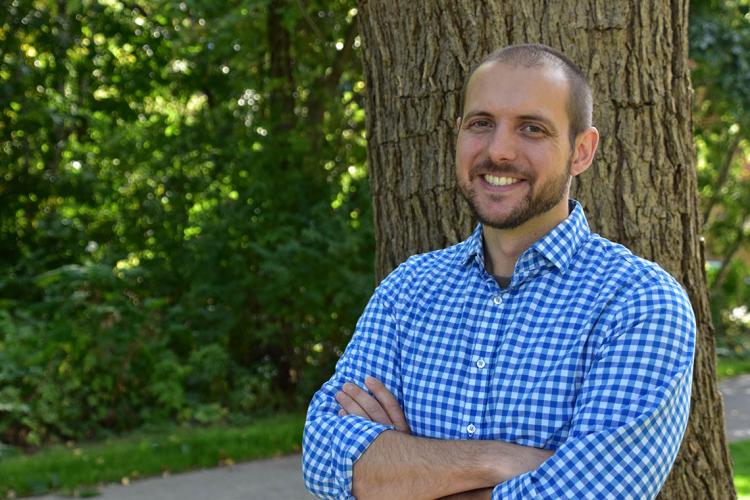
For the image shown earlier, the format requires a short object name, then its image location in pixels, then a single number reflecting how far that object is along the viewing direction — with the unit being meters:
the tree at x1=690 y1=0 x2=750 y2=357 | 9.59
